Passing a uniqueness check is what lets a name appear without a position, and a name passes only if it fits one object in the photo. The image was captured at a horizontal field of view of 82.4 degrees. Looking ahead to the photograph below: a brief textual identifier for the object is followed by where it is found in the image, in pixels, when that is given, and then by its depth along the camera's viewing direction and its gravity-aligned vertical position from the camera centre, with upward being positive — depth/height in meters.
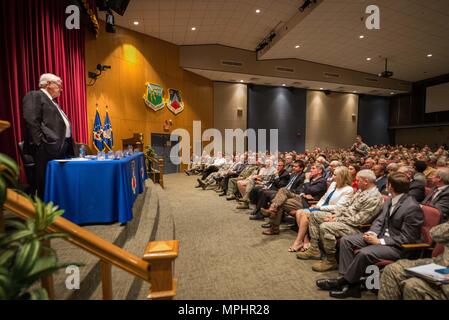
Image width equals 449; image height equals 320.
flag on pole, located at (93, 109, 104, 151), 7.00 +0.13
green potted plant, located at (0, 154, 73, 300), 0.88 -0.41
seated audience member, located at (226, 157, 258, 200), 6.13 -0.98
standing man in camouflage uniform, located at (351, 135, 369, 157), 8.64 -0.41
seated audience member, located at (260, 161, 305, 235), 3.71 -0.99
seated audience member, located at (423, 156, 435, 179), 4.43 -0.61
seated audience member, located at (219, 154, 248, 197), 6.67 -0.90
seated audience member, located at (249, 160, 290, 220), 4.45 -0.93
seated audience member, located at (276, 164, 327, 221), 3.68 -0.82
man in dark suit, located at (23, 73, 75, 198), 2.31 +0.12
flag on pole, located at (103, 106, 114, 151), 7.24 +0.13
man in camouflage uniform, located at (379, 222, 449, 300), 1.63 -0.98
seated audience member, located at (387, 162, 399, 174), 4.13 -0.49
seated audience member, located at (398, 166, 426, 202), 3.38 -0.69
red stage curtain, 3.14 +1.28
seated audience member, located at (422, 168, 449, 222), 2.50 -0.56
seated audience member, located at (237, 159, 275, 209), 5.21 -0.87
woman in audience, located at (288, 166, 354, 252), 3.11 -0.76
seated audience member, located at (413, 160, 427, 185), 4.32 -0.49
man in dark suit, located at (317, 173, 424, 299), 2.15 -0.90
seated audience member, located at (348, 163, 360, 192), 4.30 -0.53
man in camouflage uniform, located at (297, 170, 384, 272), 2.61 -0.84
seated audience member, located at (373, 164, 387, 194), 4.02 -0.66
